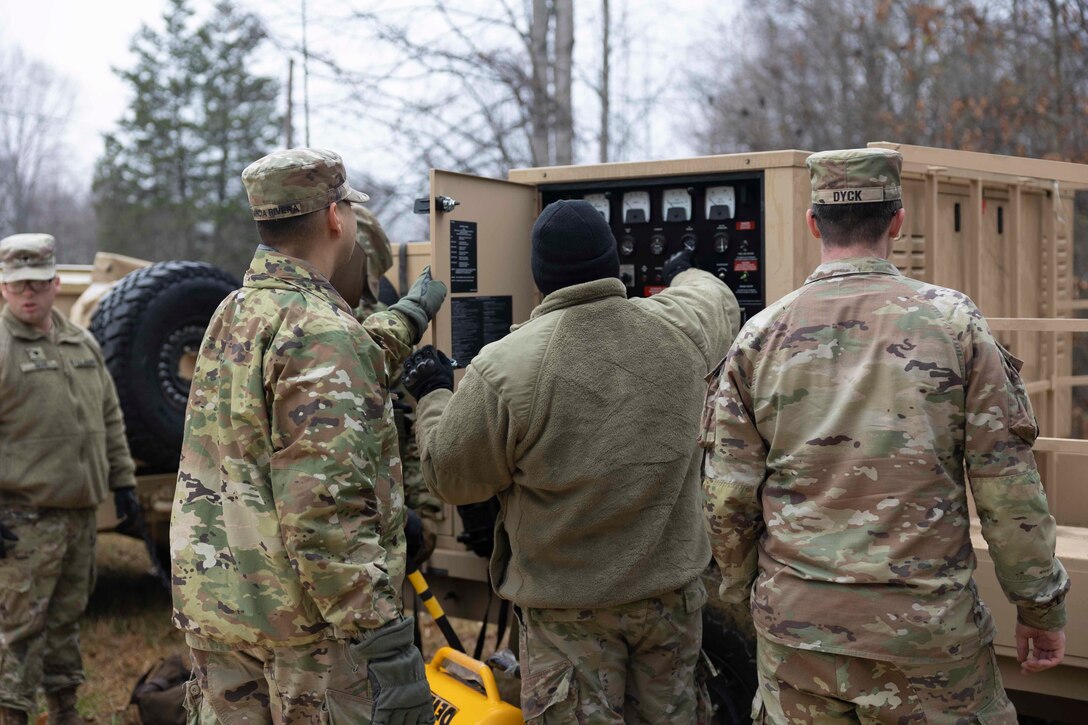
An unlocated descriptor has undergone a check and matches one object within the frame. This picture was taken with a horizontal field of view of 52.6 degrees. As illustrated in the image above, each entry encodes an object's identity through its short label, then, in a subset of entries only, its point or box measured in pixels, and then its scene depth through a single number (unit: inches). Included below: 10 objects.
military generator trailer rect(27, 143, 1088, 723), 142.9
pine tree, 969.5
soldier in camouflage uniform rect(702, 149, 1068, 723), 92.8
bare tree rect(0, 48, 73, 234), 1312.7
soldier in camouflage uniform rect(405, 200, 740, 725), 113.4
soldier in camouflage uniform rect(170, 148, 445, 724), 93.7
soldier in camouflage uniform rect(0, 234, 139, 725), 182.4
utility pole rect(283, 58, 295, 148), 382.3
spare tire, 238.8
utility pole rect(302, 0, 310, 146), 368.5
